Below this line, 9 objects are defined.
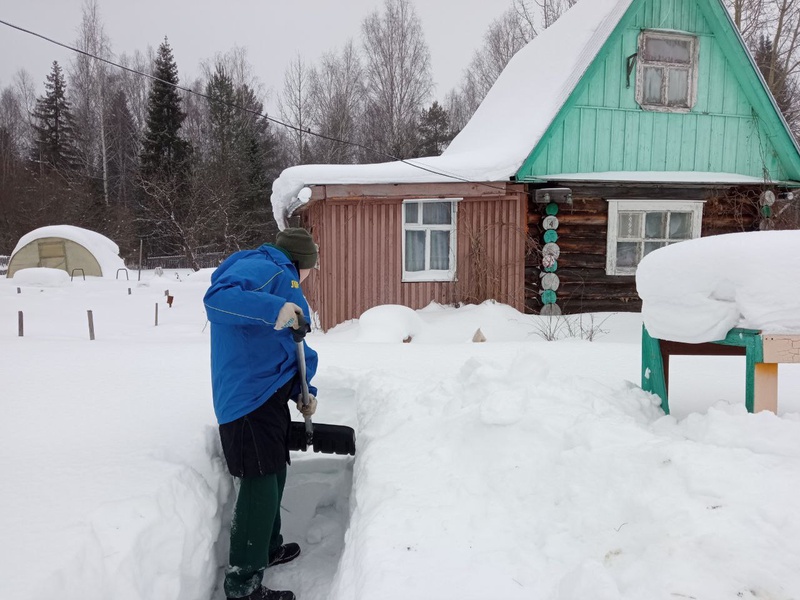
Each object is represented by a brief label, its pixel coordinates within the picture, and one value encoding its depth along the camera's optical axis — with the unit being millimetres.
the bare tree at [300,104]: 29219
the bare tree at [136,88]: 35969
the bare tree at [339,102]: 27547
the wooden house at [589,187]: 8578
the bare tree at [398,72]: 26094
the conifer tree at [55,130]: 32250
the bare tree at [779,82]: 15094
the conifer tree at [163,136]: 29891
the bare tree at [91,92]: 29844
